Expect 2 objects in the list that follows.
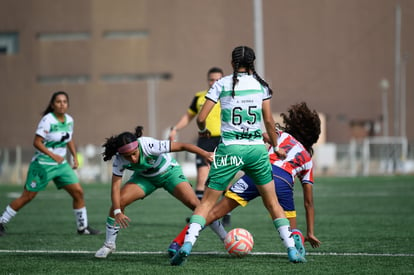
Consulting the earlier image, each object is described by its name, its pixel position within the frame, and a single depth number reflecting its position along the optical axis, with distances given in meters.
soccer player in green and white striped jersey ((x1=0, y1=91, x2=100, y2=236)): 23.20
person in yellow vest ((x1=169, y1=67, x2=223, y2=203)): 24.94
